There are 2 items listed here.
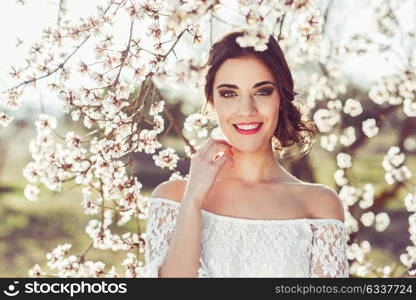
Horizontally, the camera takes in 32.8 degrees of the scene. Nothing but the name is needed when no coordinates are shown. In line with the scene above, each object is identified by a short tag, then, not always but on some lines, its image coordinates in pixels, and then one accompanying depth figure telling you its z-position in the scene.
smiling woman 2.29
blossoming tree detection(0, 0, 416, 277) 2.31
